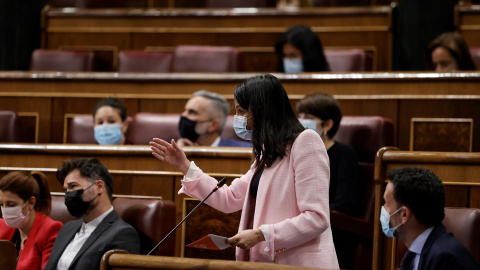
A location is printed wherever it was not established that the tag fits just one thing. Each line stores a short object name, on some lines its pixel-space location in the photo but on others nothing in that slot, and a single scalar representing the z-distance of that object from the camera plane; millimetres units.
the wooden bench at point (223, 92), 17144
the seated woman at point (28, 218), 16139
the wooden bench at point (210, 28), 18775
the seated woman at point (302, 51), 17782
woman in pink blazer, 15060
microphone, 15250
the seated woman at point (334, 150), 16343
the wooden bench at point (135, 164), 16273
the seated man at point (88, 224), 15871
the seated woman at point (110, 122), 17241
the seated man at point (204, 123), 17040
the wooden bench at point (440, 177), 15737
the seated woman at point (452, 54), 17565
